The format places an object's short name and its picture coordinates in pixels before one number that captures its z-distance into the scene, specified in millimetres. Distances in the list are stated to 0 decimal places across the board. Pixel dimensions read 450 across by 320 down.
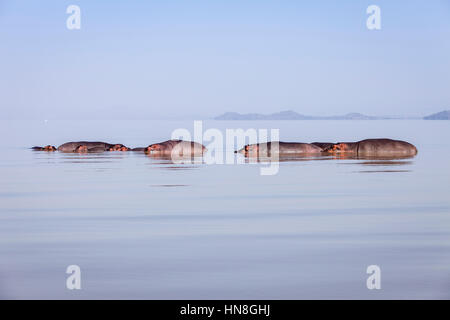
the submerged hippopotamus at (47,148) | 29766
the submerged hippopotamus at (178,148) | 28297
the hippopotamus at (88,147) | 29516
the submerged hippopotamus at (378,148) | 25734
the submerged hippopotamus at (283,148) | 26406
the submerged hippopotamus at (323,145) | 27709
